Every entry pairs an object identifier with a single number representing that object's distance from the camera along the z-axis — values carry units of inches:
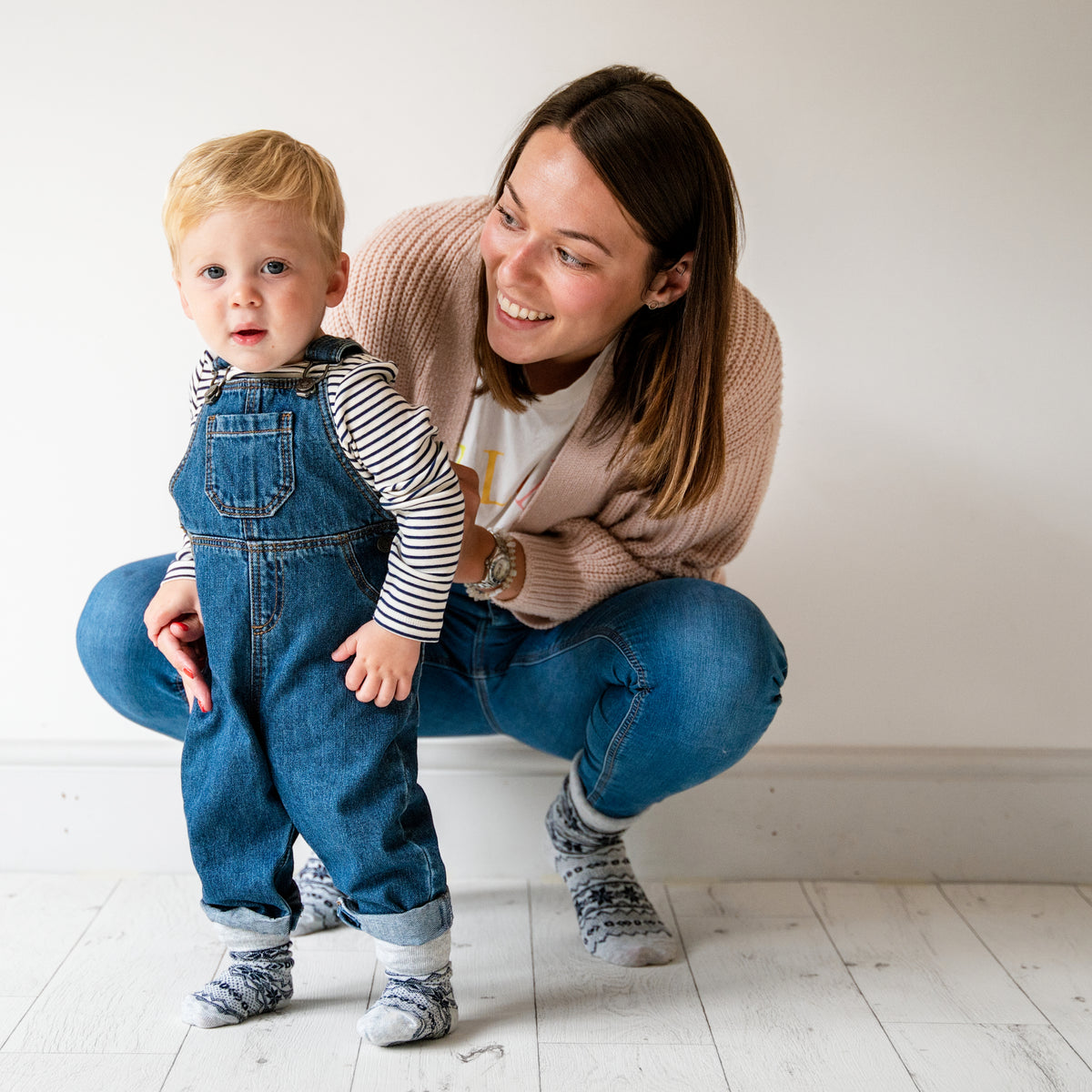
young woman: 46.0
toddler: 40.4
